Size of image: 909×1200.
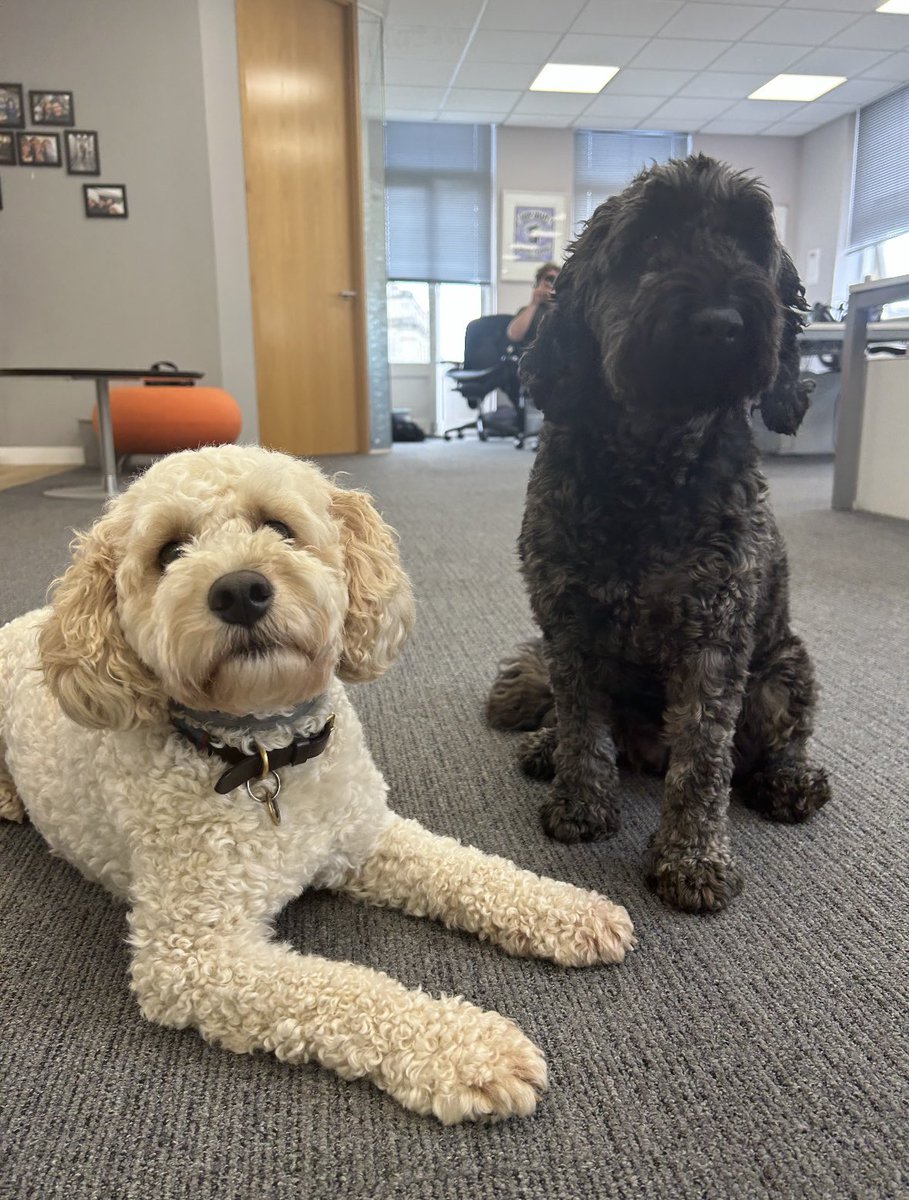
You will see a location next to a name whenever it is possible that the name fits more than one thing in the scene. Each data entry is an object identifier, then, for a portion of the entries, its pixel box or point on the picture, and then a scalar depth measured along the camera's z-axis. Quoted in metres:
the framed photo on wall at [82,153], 5.94
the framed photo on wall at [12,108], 5.84
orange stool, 4.94
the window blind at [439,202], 9.33
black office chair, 8.67
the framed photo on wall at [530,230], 9.64
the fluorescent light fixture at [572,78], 7.64
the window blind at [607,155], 9.62
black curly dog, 1.14
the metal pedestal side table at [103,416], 4.28
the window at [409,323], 10.04
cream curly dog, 0.83
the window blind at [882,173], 8.43
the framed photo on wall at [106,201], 6.04
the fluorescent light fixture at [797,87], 7.95
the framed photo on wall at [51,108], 5.85
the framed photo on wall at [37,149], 5.93
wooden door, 6.09
